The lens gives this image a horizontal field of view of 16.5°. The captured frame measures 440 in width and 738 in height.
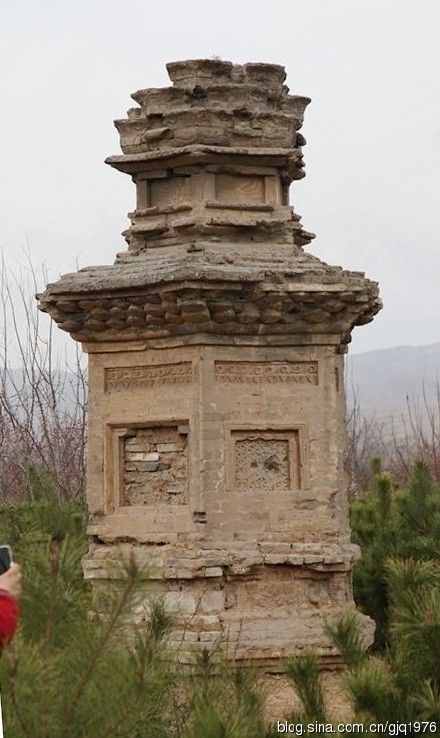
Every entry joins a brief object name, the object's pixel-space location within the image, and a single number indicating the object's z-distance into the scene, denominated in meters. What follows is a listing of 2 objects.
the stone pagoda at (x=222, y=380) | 10.23
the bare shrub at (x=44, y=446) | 21.66
